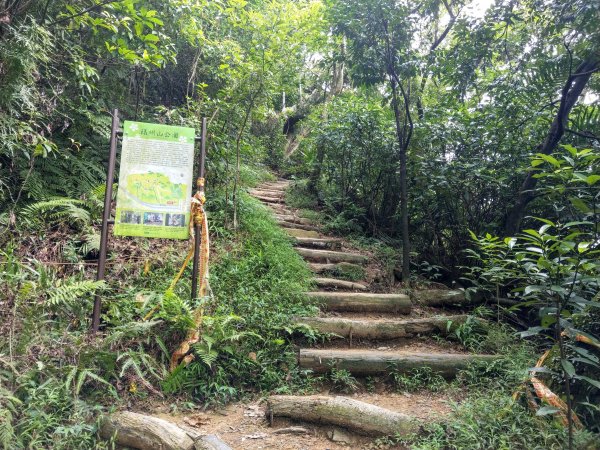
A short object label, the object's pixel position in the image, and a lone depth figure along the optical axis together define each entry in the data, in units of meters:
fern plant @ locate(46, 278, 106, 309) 3.06
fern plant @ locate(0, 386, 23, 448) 2.24
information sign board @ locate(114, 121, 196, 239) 3.46
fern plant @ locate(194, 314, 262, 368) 3.26
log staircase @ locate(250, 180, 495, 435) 2.94
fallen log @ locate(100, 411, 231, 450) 2.50
